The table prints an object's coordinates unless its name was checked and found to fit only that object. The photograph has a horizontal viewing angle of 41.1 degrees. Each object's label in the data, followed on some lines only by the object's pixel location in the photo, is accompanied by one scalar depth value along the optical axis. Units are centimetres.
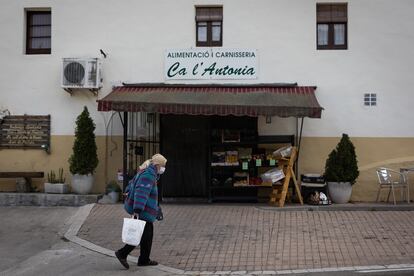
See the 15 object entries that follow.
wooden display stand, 1271
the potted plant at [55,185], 1358
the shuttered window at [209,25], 1419
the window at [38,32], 1478
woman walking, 793
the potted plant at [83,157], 1341
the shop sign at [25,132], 1440
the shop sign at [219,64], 1391
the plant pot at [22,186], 1404
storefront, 1287
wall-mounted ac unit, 1394
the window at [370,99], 1367
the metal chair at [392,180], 1316
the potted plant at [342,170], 1284
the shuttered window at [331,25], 1398
